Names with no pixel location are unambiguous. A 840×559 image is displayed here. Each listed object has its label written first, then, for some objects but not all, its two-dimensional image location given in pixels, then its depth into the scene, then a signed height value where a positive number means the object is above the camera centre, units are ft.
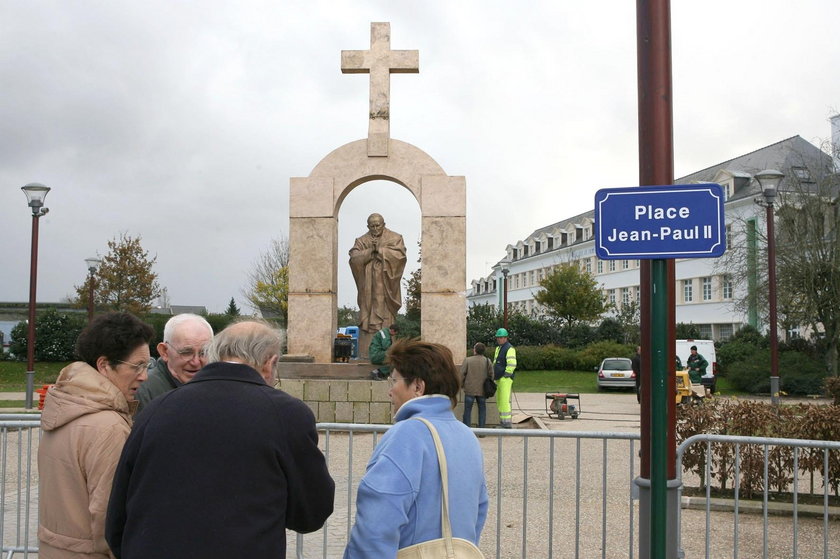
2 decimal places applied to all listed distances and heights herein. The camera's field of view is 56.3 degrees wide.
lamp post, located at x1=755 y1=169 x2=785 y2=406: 55.77 +7.59
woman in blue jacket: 8.50 -1.53
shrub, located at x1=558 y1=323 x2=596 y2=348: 127.34 +0.23
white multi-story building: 121.39 +19.44
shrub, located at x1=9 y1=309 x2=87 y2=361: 113.29 -0.56
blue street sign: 10.99 +1.66
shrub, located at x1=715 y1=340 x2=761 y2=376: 102.01 -1.80
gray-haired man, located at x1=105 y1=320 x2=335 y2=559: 7.50 -1.35
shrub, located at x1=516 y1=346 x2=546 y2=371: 114.52 -3.26
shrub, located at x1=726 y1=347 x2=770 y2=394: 88.02 -3.93
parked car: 91.09 -4.20
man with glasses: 11.50 -0.32
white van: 87.66 -1.77
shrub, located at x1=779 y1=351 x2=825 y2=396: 86.33 -3.80
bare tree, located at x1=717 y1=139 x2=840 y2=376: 92.99 +10.03
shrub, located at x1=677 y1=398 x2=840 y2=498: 24.80 -3.08
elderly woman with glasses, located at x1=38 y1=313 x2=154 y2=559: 9.17 -1.48
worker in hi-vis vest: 44.45 -2.20
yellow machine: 57.41 -3.74
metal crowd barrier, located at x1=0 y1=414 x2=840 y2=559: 15.74 -5.42
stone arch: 42.47 +5.20
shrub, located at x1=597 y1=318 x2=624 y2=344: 128.77 +1.09
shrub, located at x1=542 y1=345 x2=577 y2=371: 115.44 -3.22
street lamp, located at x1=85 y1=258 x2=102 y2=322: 82.84 +7.16
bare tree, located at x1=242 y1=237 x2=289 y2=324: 136.67 +8.20
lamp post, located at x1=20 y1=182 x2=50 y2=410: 57.67 +7.50
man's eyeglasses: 11.48 -0.29
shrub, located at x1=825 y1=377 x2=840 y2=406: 30.73 -1.87
